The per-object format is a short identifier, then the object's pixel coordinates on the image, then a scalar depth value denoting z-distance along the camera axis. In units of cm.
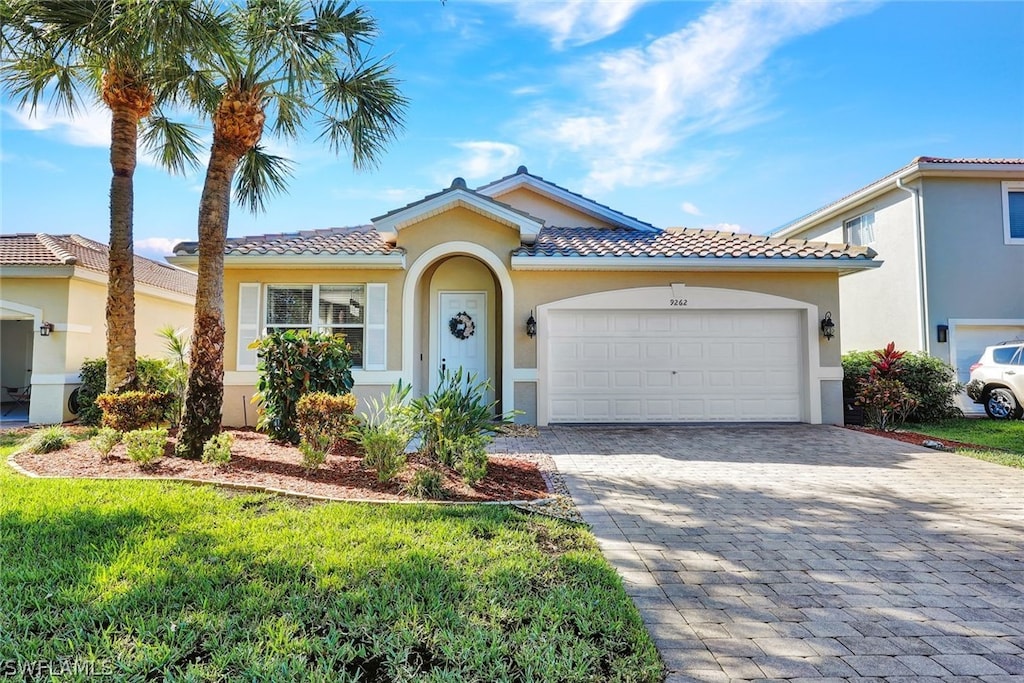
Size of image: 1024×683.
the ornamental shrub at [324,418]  662
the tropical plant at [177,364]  1016
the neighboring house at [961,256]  1358
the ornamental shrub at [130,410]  755
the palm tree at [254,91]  701
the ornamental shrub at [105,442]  697
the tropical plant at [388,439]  590
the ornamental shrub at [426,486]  545
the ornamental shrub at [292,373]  779
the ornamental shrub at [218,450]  644
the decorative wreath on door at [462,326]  1216
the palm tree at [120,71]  604
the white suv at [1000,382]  1171
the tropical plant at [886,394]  1062
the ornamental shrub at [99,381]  1064
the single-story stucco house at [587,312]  1046
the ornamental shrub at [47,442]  764
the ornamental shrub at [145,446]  642
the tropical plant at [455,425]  613
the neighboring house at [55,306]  1147
